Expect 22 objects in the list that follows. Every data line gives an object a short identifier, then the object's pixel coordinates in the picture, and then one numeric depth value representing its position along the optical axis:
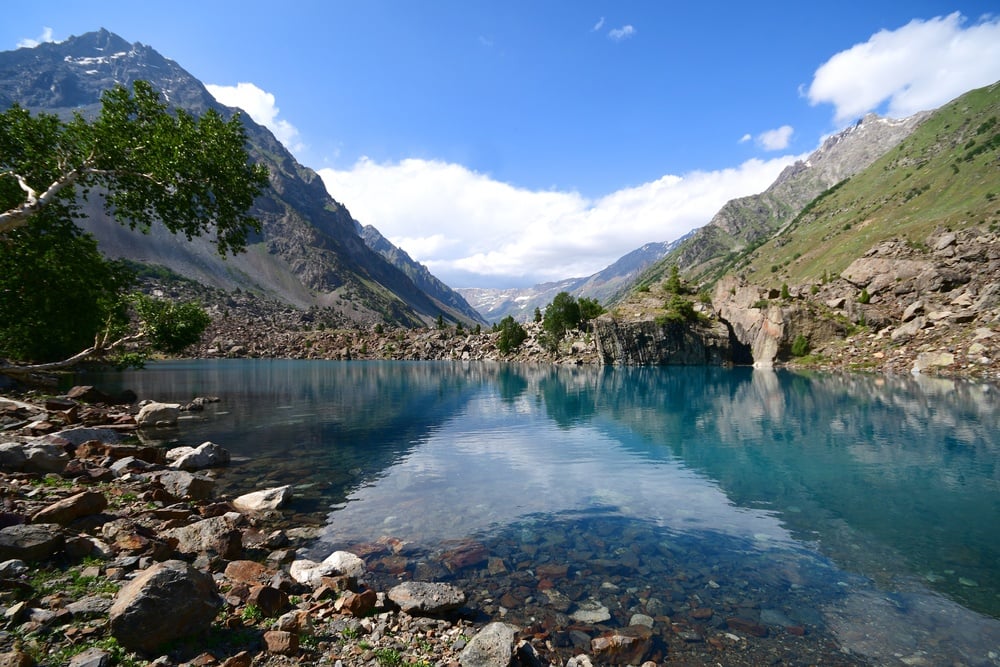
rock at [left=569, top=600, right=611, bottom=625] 11.88
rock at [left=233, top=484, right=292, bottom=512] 19.17
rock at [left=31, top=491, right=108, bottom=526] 12.41
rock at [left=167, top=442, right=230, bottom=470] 24.84
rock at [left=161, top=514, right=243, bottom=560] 13.58
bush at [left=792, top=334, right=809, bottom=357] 111.50
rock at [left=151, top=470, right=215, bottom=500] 19.53
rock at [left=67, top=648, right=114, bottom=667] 6.59
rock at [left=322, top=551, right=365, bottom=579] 13.09
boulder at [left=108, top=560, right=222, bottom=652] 7.41
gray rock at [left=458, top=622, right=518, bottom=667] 8.80
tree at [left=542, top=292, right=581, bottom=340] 167.88
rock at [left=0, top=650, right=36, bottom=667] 6.08
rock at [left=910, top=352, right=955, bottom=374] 76.06
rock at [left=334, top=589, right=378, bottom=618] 10.58
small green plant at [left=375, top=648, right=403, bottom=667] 8.80
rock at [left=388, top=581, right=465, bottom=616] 11.27
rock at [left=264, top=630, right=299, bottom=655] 8.27
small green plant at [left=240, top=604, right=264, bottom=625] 9.41
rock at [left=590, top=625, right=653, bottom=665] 10.19
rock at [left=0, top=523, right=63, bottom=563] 9.62
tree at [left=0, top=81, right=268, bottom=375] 21.69
